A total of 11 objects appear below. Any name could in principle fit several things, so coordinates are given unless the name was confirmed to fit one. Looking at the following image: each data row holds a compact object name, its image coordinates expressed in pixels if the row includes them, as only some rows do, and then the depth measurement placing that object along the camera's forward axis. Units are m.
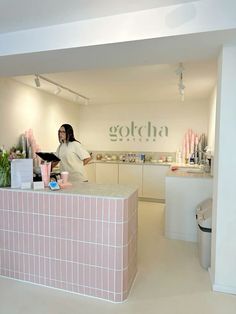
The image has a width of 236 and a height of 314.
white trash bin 2.44
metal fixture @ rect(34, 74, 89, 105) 3.43
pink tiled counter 1.94
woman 3.17
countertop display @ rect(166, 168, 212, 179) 3.32
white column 1.95
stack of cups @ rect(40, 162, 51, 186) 2.30
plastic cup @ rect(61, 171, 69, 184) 2.38
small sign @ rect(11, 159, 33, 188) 2.26
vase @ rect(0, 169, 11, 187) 2.32
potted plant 2.32
